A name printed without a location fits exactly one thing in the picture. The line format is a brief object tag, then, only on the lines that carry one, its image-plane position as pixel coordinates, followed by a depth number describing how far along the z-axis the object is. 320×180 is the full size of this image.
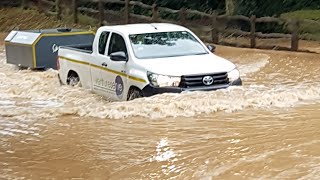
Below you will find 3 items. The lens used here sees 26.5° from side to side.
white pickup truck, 10.56
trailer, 17.42
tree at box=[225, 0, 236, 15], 24.40
